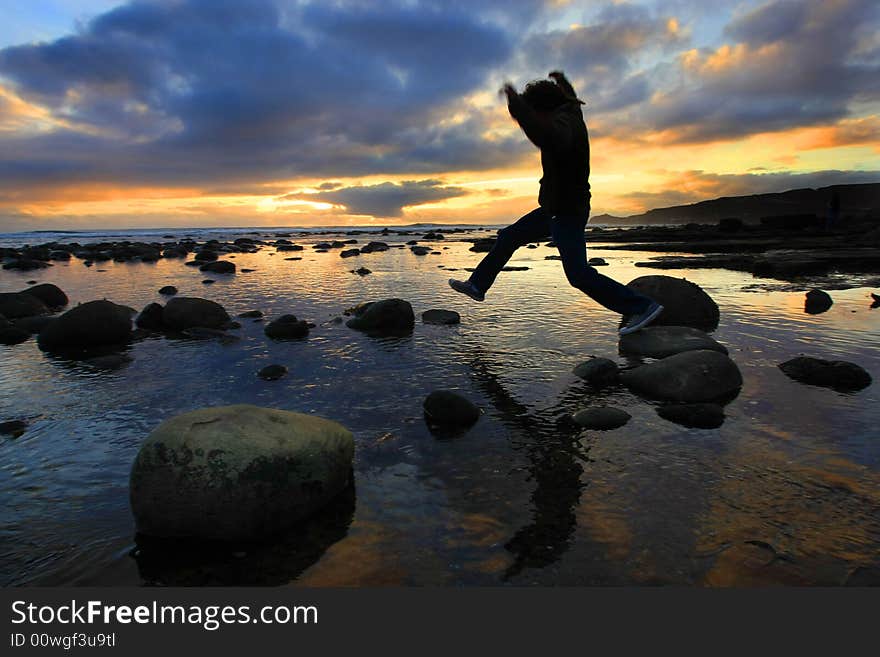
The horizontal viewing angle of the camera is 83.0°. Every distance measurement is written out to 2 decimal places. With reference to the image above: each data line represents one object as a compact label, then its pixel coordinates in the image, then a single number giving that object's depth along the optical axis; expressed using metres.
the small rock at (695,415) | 3.77
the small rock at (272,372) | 5.16
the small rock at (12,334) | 7.12
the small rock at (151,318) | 7.98
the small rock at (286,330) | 6.99
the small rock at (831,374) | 4.57
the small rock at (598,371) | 4.88
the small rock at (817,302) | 8.29
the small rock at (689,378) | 4.38
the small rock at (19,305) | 8.83
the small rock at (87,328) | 6.84
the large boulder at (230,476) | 2.56
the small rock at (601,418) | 3.80
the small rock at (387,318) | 7.39
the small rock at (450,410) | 3.88
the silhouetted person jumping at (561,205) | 4.71
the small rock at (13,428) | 3.82
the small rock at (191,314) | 7.71
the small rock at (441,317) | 7.90
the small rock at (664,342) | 5.67
